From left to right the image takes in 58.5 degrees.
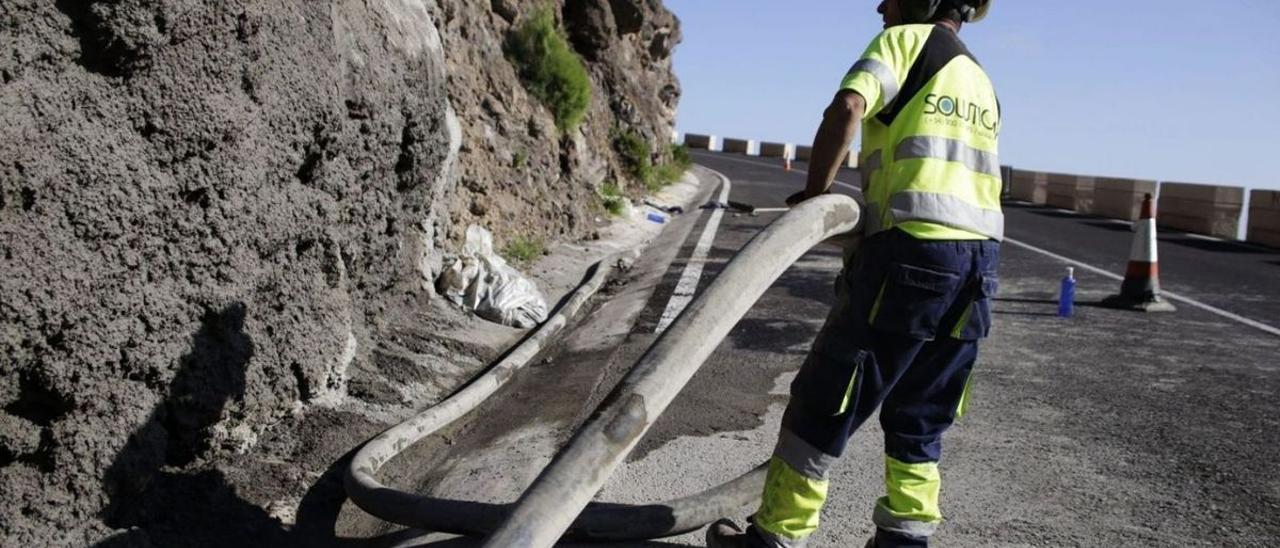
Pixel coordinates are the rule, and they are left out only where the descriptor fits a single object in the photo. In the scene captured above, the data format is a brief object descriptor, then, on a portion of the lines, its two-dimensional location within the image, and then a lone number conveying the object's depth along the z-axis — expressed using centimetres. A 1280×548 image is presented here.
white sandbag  791
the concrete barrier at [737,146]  5409
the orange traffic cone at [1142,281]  974
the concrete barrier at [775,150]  5015
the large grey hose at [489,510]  399
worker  356
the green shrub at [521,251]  1002
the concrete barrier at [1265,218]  1750
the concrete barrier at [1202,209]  1892
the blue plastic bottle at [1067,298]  920
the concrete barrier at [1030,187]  2647
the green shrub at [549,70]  1349
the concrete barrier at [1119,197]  2177
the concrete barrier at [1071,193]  2386
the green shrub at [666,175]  1997
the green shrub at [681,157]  2554
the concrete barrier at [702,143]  5566
